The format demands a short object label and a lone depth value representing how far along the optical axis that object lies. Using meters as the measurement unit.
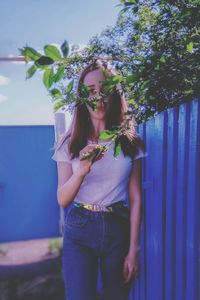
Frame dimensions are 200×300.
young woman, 1.98
